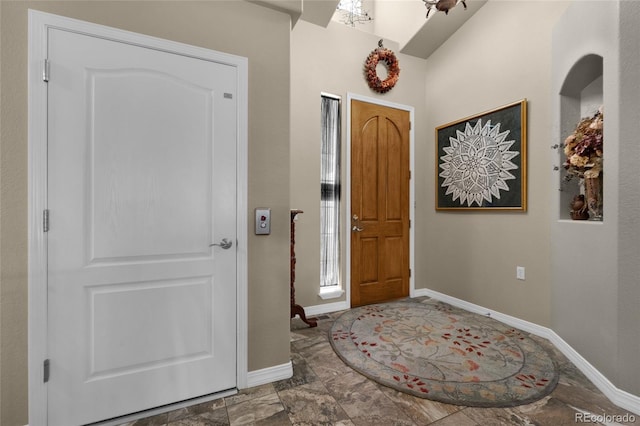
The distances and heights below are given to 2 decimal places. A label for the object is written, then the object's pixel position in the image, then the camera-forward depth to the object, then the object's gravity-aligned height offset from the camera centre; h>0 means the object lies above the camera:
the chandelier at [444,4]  2.80 +2.03
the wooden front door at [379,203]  3.52 +0.12
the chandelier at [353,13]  3.87 +2.72
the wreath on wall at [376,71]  3.53 +1.78
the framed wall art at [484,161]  2.93 +0.58
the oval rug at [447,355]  1.90 -1.16
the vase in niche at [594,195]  2.13 +0.13
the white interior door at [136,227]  1.52 -0.09
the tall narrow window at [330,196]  3.40 +0.19
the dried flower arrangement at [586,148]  2.08 +0.49
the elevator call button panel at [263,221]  1.94 -0.06
